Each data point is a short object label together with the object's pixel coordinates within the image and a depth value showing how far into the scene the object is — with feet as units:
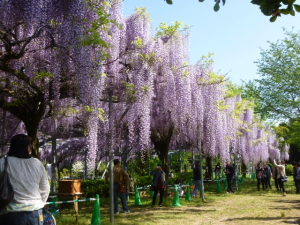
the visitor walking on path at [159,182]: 36.37
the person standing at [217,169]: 76.96
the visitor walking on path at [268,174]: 59.96
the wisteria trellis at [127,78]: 20.17
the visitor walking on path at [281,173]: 46.93
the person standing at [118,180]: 30.83
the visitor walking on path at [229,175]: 52.49
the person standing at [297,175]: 49.00
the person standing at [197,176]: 42.57
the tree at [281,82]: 66.33
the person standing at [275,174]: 55.68
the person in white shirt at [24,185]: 9.30
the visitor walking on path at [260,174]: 58.18
